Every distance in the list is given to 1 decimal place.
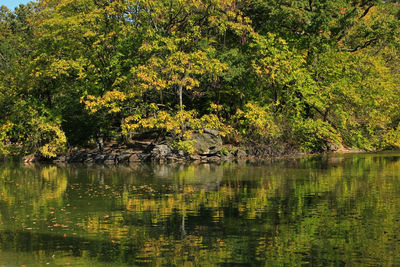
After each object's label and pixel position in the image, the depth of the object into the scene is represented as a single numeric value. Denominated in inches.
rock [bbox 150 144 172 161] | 1660.9
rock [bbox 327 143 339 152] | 1882.4
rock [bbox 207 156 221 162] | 1660.9
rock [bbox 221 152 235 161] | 1674.3
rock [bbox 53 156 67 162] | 1778.8
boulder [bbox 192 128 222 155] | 1691.7
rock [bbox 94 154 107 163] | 1711.9
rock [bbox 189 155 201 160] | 1675.7
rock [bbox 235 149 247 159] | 1721.7
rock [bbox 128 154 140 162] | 1706.4
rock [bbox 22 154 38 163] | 1839.1
